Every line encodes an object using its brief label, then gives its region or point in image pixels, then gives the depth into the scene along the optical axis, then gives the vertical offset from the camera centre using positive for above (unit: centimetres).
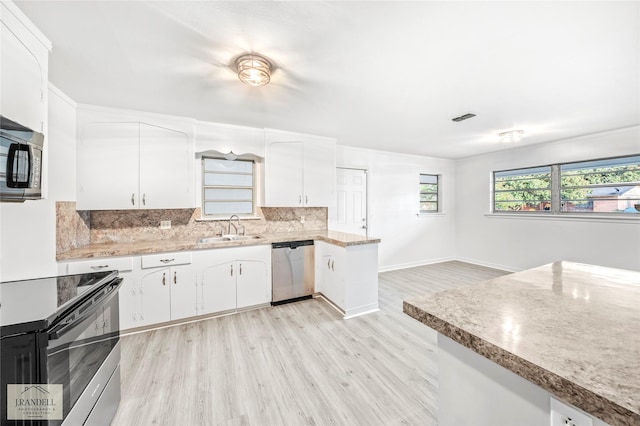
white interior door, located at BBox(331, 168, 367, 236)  465 +21
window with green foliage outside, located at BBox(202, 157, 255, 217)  357 +38
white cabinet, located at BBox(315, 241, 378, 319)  305 -83
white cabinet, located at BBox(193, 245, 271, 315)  294 -81
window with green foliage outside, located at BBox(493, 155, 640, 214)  368 +43
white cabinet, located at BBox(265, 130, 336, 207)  365 +67
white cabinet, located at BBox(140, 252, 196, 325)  266 -84
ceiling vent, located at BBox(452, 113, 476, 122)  304 +120
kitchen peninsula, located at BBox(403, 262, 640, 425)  52 -35
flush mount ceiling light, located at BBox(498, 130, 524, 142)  362 +115
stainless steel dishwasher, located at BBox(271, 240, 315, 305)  334 -81
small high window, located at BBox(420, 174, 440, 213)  575 +46
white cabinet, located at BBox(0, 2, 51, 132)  132 +85
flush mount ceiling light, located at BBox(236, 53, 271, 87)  182 +110
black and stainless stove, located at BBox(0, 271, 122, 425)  93 -60
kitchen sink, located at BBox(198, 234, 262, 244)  335 -35
